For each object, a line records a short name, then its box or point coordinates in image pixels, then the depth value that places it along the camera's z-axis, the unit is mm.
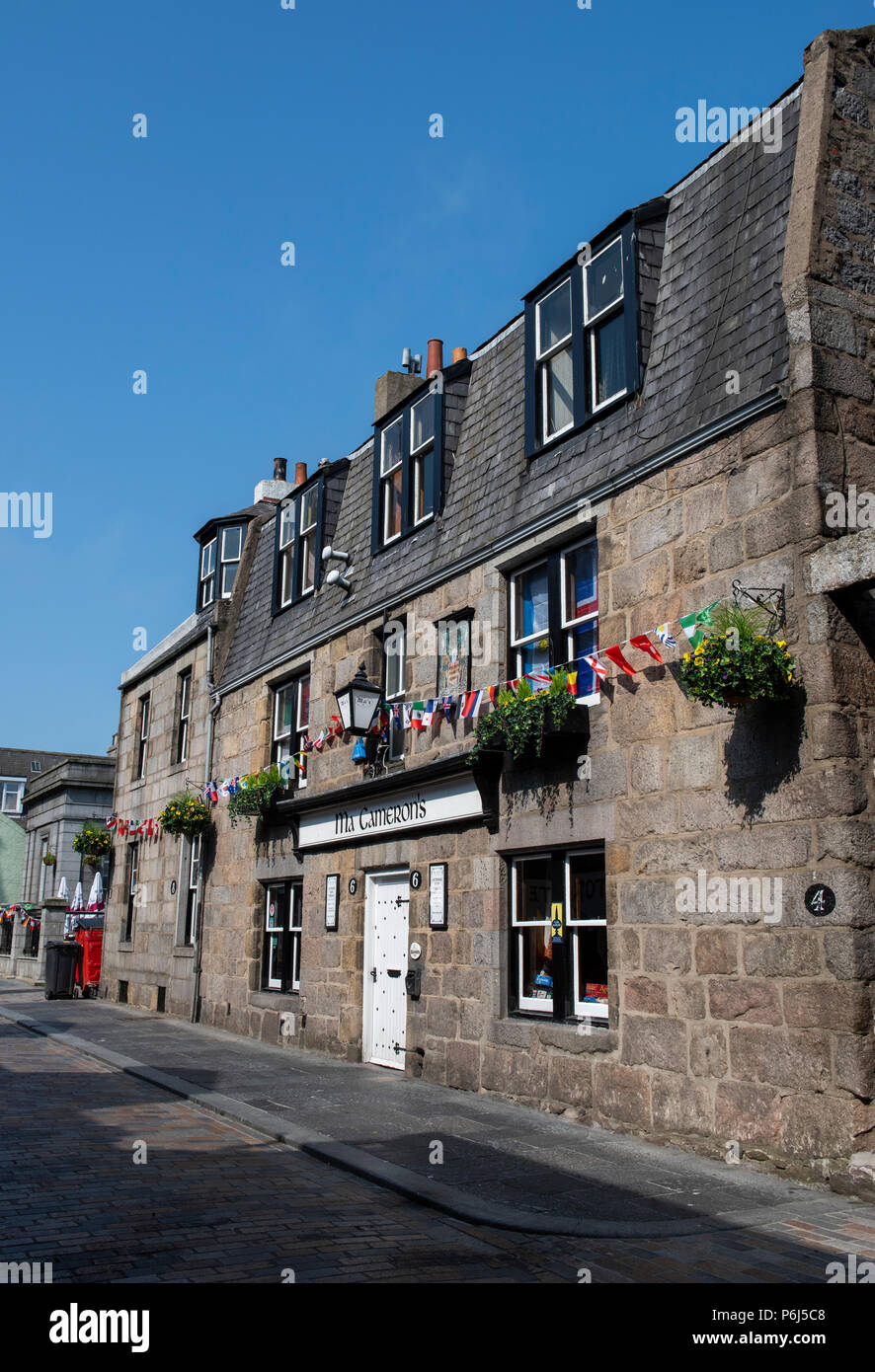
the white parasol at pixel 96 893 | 27828
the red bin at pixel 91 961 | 26219
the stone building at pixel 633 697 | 8086
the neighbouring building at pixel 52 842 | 33719
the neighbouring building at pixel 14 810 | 49750
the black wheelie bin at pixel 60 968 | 25422
